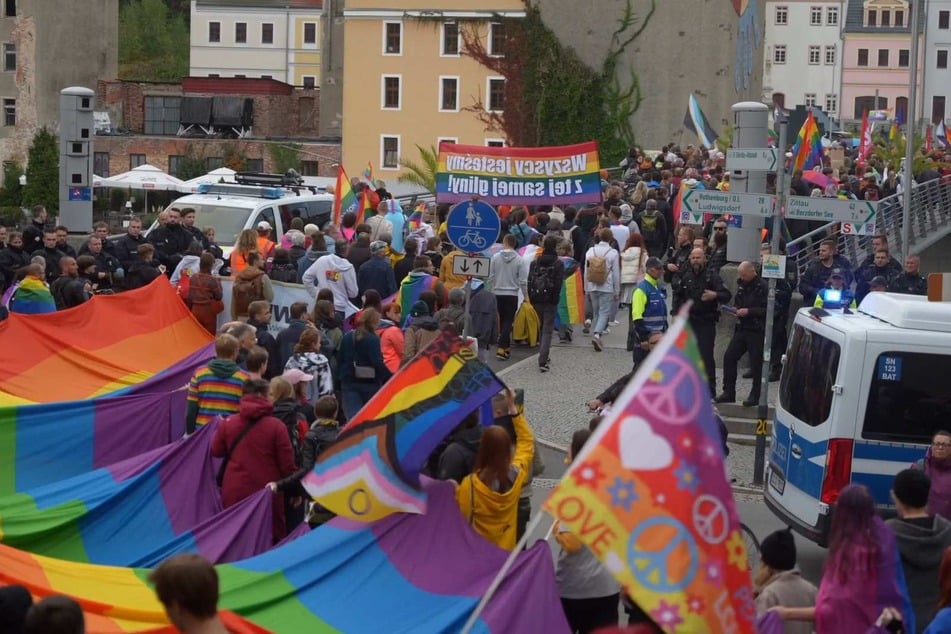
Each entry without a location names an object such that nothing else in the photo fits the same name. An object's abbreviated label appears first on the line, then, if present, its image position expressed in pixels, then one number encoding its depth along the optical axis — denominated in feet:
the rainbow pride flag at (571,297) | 69.51
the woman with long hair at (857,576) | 24.32
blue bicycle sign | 56.18
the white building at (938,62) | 345.72
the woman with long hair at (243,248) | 64.69
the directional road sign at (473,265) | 55.21
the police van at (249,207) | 83.97
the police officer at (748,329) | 58.11
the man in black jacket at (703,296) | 58.70
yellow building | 200.03
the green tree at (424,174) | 173.06
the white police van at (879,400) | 37.76
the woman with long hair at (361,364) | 49.01
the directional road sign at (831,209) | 49.42
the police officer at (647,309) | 57.16
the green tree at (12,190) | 225.97
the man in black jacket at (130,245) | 66.80
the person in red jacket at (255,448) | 35.91
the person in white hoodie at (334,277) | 61.31
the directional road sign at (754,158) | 51.65
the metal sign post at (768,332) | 50.42
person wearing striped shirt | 40.57
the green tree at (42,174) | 215.31
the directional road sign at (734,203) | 50.85
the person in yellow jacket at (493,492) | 29.76
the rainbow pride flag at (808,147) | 86.28
